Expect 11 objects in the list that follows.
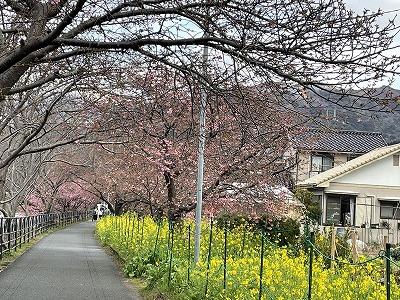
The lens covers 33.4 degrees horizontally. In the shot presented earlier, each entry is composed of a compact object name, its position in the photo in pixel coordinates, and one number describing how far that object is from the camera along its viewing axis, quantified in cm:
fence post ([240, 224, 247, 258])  1367
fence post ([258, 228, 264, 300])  834
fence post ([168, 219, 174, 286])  1294
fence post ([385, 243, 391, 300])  532
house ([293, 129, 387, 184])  4108
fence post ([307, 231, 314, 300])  686
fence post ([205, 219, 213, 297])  1064
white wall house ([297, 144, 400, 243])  3503
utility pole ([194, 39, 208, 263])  1304
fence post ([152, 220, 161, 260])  1645
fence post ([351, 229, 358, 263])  1144
